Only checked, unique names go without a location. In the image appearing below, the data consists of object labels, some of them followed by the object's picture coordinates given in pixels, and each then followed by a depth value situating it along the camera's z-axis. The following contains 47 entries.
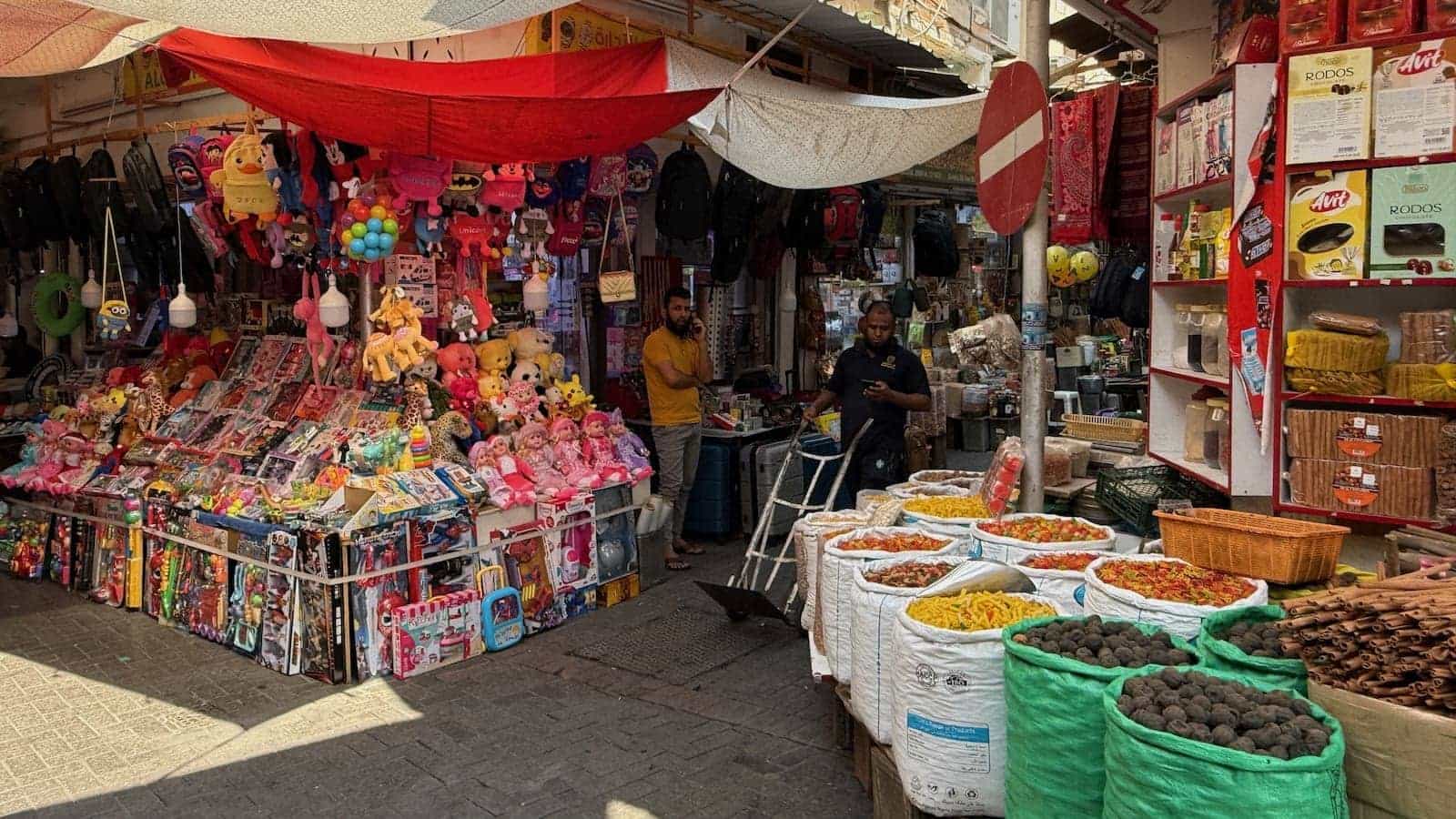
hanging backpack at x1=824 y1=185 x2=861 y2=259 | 9.08
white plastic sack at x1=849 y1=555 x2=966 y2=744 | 3.54
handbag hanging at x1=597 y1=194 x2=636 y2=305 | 7.10
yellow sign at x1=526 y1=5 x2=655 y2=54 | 6.50
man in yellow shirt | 7.50
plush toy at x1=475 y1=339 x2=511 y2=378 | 6.55
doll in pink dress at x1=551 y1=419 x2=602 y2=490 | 6.49
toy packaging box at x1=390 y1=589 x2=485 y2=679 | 5.43
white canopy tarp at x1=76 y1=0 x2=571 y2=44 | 3.68
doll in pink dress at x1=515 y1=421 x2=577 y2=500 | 6.32
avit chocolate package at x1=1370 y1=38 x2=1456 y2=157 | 3.67
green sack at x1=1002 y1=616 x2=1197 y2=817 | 2.60
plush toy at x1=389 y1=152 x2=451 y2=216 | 5.71
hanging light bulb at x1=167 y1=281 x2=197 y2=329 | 6.27
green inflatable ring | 8.73
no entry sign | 3.99
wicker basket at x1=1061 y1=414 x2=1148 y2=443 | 6.94
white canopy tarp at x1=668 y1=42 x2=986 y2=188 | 5.97
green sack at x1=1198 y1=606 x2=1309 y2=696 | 2.67
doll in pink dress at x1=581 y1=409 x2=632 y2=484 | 6.66
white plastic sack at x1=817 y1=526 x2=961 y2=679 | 4.07
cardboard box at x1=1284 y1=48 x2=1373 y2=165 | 3.81
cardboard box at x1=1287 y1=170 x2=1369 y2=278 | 3.85
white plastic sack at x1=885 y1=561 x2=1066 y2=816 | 3.04
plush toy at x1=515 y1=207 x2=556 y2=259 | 6.70
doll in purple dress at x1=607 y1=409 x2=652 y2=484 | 6.89
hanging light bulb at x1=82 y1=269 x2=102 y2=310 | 7.91
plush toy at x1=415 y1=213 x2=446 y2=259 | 6.06
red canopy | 4.42
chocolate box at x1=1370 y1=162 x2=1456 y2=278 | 3.68
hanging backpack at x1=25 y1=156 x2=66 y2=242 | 8.23
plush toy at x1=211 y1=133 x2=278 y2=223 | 5.79
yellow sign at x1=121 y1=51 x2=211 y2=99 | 7.75
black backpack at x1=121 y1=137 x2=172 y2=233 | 7.36
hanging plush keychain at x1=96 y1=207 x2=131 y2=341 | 6.91
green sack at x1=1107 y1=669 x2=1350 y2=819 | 2.10
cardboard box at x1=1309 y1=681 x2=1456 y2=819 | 2.24
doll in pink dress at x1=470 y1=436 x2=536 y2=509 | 5.96
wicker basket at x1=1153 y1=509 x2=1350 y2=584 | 3.38
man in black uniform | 6.60
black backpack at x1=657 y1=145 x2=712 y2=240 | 7.70
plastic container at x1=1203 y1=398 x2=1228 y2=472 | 4.71
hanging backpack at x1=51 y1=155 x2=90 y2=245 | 8.04
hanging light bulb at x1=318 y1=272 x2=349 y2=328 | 5.83
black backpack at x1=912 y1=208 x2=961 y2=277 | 11.17
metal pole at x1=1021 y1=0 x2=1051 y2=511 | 4.30
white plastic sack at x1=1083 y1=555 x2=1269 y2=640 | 3.12
